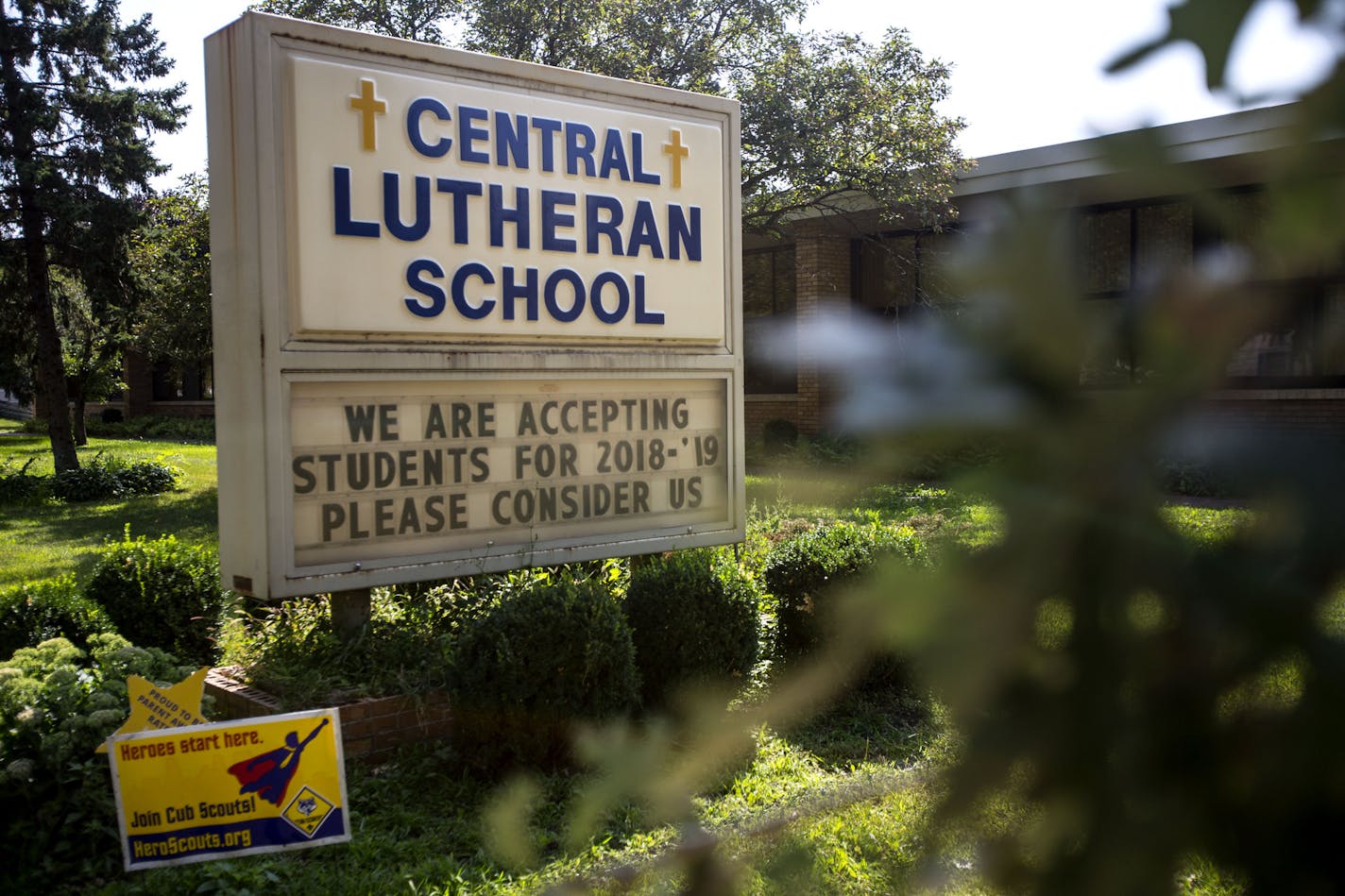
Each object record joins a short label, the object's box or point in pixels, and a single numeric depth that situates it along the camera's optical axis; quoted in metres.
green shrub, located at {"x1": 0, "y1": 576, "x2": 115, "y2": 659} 5.75
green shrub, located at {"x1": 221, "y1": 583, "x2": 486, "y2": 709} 5.21
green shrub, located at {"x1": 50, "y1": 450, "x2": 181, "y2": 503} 16.30
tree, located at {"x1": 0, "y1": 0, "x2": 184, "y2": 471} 16.36
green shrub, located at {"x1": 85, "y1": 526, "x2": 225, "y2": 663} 6.18
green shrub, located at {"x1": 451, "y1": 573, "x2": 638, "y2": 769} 4.80
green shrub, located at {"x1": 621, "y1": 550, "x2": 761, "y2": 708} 5.61
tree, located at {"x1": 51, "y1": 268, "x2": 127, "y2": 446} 19.91
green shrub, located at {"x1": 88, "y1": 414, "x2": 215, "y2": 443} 28.78
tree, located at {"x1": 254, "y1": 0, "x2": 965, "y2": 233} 13.93
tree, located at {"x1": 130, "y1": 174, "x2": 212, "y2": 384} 16.17
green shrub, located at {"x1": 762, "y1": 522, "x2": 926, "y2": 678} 6.23
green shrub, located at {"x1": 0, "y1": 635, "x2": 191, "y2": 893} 4.01
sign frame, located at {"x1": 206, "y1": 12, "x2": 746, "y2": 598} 4.89
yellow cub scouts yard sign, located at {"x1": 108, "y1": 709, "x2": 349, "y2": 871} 3.82
